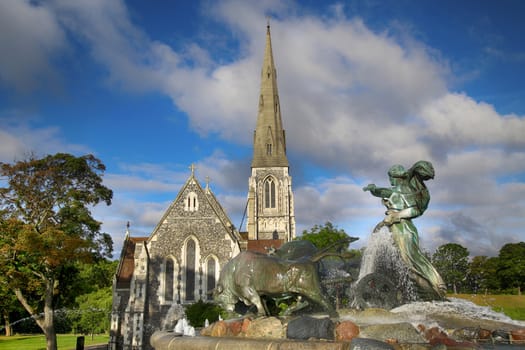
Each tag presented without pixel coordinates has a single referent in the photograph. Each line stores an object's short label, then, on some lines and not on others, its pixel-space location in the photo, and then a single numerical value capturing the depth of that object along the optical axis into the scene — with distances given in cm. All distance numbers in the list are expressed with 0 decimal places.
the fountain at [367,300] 622
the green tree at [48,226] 2530
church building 3139
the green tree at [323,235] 3856
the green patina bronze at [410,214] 911
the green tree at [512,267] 4362
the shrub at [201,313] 2861
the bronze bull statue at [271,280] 781
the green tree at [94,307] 5441
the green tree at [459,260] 2396
